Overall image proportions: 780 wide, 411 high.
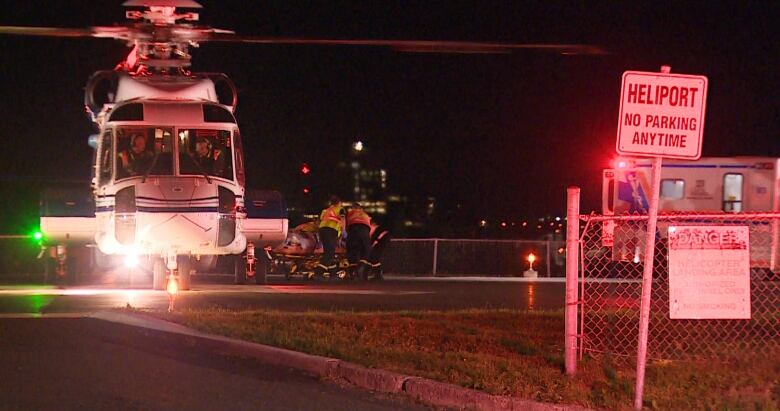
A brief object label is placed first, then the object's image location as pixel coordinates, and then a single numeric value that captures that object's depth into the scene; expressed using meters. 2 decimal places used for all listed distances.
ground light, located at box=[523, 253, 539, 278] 28.19
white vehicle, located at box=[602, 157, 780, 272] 28.73
